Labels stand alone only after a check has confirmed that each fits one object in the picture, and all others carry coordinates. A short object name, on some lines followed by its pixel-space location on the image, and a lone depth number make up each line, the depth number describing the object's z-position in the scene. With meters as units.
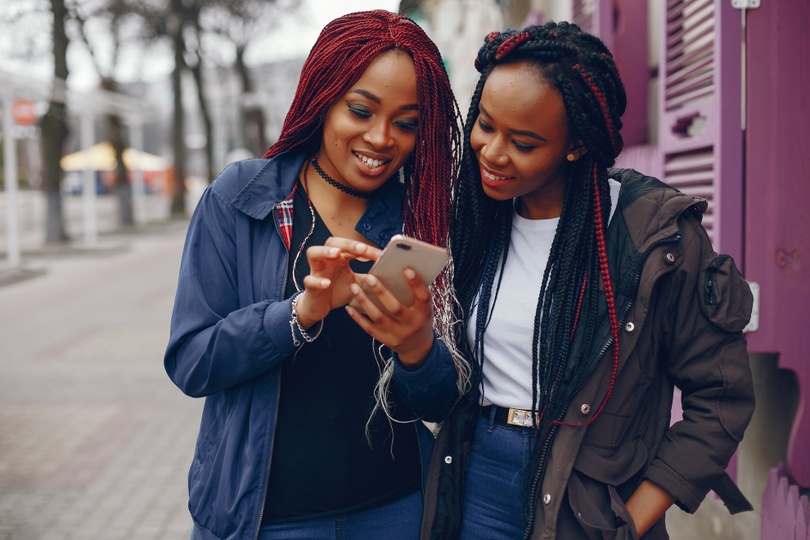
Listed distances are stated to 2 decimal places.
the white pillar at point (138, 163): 20.23
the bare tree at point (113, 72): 18.03
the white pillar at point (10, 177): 12.30
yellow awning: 39.12
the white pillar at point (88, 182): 16.58
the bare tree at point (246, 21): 22.54
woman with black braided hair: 1.64
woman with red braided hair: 1.72
